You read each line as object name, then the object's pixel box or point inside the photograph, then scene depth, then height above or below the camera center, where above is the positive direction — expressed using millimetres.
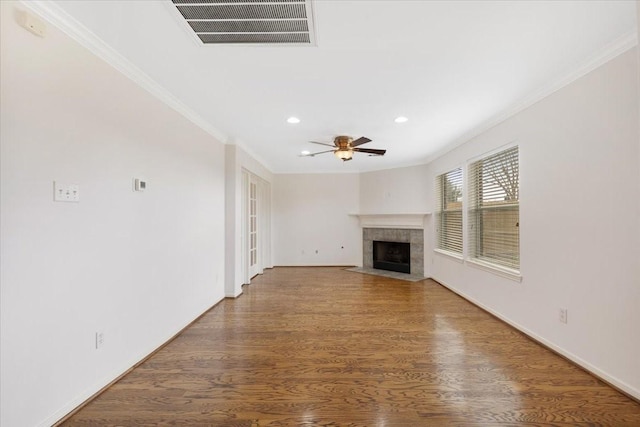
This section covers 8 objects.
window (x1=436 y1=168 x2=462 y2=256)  4684 +109
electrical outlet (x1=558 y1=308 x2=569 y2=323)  2441 -867
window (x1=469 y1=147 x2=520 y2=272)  3275 +90
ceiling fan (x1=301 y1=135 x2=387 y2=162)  3957 +1005
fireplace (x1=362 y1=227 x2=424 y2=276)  6004 -541
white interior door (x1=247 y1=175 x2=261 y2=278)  5695 -228
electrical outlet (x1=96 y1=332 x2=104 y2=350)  1985 -865
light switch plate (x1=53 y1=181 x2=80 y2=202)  1688 +172
